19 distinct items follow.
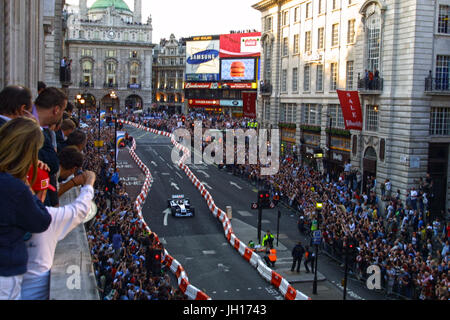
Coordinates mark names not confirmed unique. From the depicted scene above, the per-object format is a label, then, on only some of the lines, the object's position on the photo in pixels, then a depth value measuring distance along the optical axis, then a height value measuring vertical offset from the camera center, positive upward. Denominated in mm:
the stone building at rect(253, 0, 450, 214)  34438 +2650
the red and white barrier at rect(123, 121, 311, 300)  21561 -6781
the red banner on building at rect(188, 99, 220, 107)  114062 +3070
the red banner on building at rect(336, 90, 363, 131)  39125 +764
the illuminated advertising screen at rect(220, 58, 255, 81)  102500 +9292
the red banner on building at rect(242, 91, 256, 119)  62250 +1657
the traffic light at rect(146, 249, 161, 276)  20375 -5657
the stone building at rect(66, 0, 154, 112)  123750 +13224
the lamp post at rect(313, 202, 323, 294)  22044 -5281
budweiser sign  110688 +6534
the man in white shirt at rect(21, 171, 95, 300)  4534 -1098
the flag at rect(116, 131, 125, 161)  43500 -1874
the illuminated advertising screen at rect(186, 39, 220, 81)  109375 +11751
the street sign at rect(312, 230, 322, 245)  22688 -5054
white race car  35219 -6121
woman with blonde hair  3984 -631
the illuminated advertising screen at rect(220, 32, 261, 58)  100500 +13881
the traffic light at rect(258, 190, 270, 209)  28998 -4439
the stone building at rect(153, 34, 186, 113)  135000 +10090
